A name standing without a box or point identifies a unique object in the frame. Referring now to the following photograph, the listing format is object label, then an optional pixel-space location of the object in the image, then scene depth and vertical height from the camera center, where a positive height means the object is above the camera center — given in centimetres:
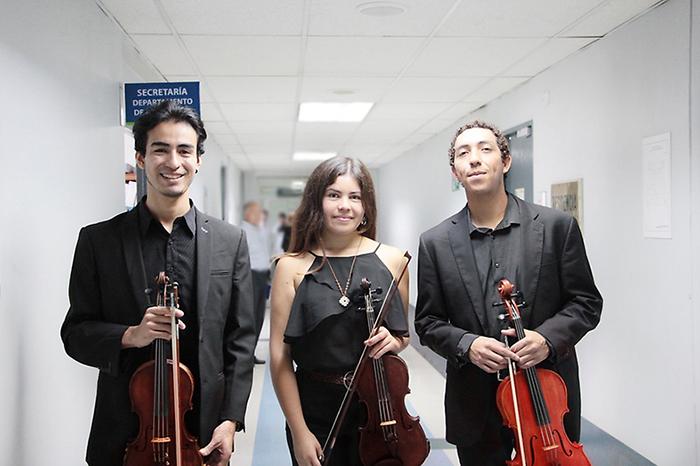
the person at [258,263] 641 -31
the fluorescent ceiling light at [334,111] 617 +111
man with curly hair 199 -16
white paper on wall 328 +21
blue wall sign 342 +67
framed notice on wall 429 +21
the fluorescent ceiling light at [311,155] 1054 +116
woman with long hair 195 -22
